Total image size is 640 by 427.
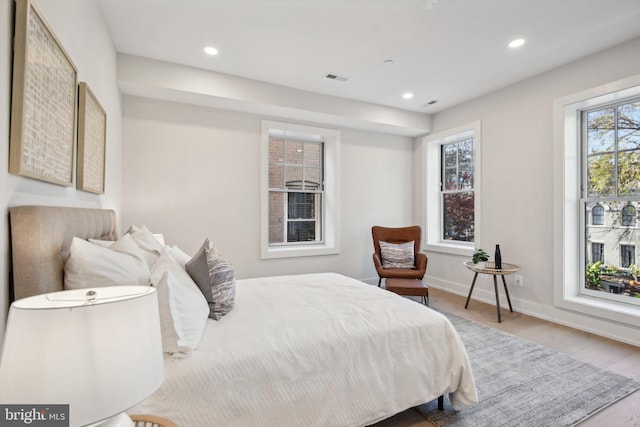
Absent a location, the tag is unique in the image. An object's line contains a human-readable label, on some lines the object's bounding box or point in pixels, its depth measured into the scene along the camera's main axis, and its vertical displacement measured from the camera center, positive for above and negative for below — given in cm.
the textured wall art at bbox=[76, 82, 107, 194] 169 +47
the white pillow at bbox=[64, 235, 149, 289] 109 -21
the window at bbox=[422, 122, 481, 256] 417 +43
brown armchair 368 -41
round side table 318 -57
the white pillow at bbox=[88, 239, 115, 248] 148 -14
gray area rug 172 -114
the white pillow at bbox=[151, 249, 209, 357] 125 -43
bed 111 -66
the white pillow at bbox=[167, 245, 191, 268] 192 -27
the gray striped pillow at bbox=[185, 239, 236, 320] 169 -37
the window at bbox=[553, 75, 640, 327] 294 +16
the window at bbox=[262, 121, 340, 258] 420 +38
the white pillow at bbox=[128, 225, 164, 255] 186 -16
